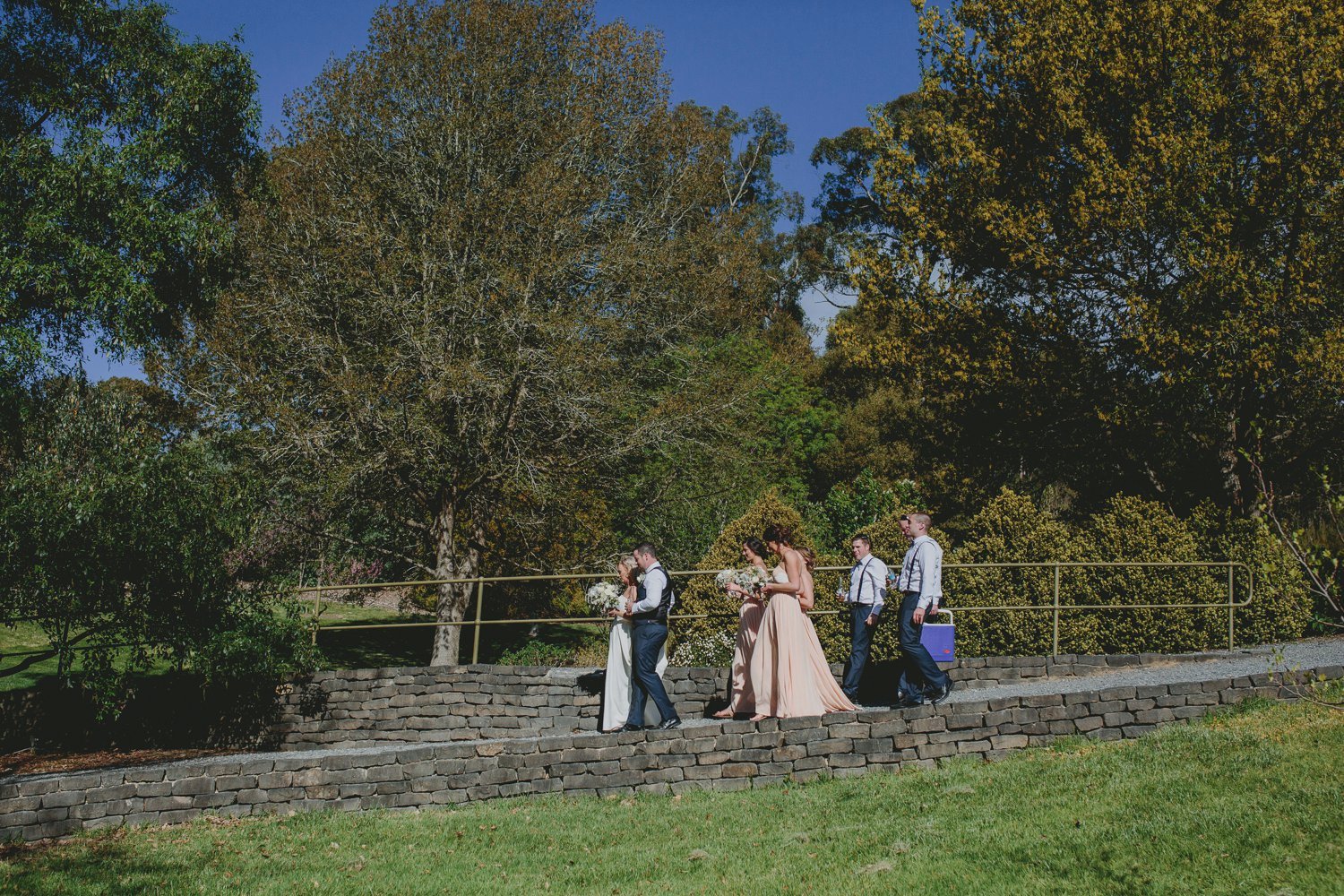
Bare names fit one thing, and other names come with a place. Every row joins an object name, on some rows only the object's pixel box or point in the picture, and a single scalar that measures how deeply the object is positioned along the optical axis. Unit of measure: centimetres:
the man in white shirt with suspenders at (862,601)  1031
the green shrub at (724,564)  1436
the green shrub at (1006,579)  1349
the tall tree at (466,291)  1831
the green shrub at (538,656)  1822
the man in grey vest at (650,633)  989
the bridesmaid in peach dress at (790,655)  985
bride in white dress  1059
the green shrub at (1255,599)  1379
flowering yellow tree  1547
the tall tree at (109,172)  1398
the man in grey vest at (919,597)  957
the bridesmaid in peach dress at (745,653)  1062
